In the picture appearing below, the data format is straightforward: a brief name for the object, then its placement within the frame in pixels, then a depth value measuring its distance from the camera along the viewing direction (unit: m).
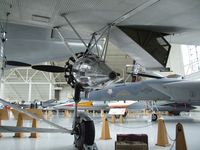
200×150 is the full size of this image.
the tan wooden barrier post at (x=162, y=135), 5.71
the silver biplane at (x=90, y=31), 3.65
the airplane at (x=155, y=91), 11.22
